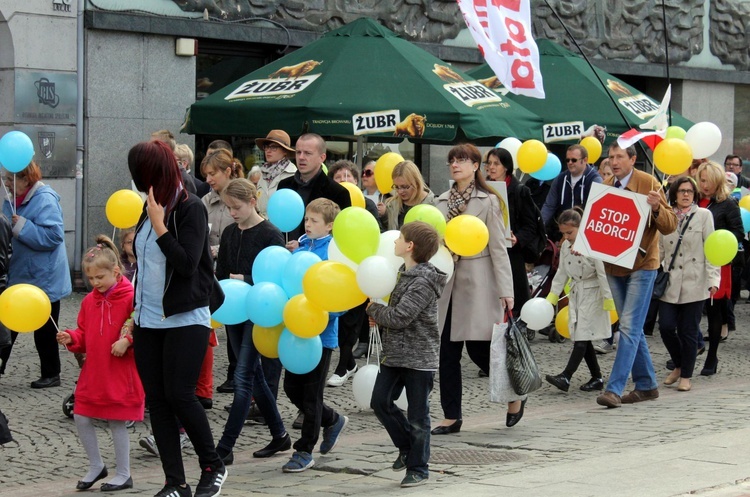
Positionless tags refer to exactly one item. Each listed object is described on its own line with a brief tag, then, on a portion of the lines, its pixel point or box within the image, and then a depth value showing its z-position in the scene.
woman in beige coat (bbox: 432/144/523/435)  16.23
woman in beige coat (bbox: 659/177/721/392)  20.62
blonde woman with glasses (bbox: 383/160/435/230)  17.48
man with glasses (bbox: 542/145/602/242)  25.47
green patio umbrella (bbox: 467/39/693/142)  29.66
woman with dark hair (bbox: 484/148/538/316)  20.97
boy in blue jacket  14.05
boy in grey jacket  13.09
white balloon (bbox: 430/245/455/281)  14.13
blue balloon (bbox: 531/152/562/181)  25.52
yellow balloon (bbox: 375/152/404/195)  20.45
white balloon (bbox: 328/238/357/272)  13.56
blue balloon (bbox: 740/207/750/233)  25.77
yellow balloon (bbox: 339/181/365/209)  17.36
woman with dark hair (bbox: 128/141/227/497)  12.05
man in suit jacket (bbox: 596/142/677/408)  18.34
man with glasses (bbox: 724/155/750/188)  33.45
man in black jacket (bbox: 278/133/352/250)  16.52
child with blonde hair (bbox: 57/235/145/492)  13.26
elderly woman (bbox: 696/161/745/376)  22.50
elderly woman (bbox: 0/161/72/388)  19.25
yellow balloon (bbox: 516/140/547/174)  23.55
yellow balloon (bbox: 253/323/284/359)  14.13
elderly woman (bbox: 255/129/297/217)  19.66
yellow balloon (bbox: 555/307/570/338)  21.47
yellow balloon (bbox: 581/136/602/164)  27.69
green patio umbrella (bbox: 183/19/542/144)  23.48
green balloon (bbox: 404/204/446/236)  14.64
